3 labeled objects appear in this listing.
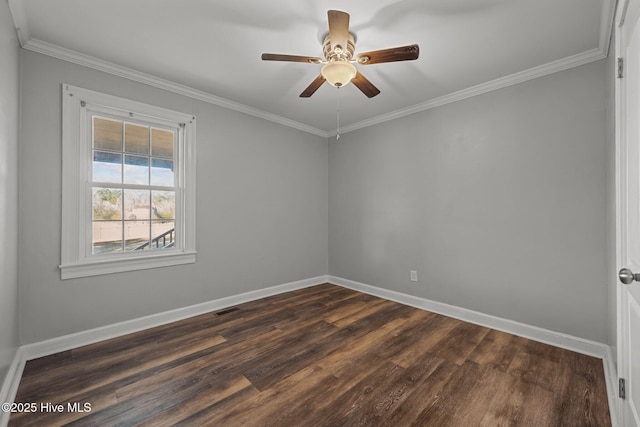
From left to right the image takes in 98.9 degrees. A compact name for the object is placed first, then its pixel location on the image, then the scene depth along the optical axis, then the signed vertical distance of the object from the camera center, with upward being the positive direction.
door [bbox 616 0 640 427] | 1.10 +0.04
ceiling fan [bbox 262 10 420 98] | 1.71 +1.10
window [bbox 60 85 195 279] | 2.42 +0.29
